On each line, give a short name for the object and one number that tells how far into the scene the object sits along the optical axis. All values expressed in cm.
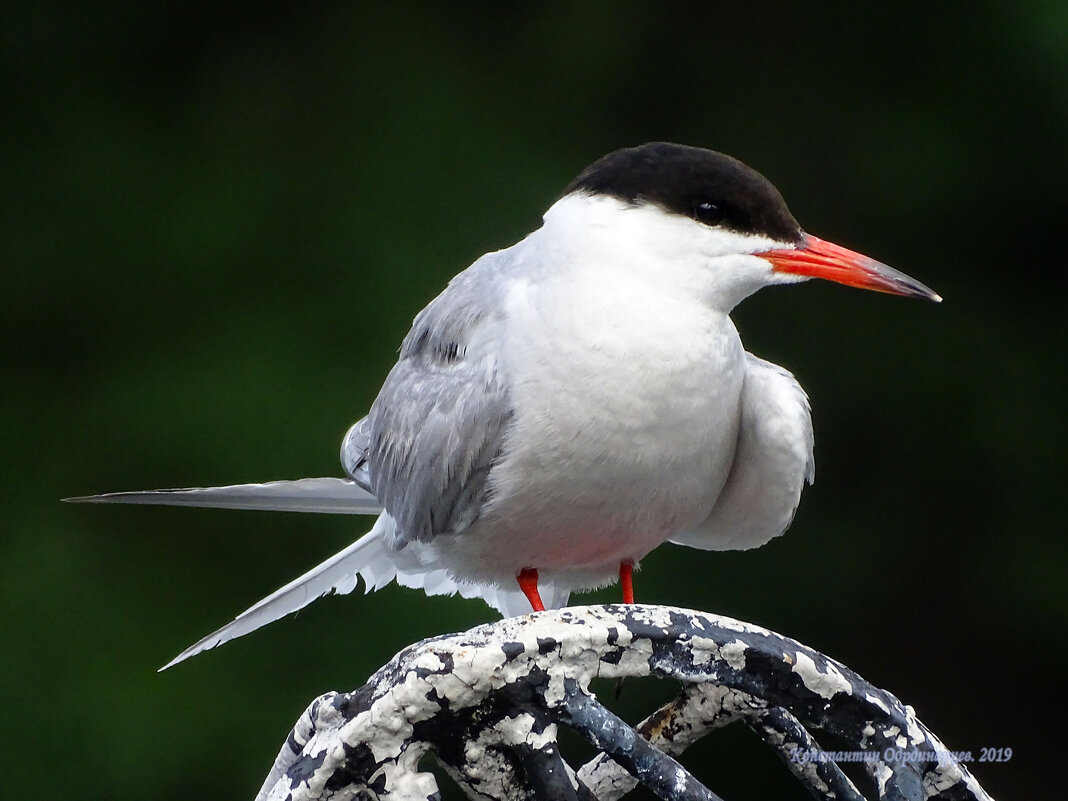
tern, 436
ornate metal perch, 425
